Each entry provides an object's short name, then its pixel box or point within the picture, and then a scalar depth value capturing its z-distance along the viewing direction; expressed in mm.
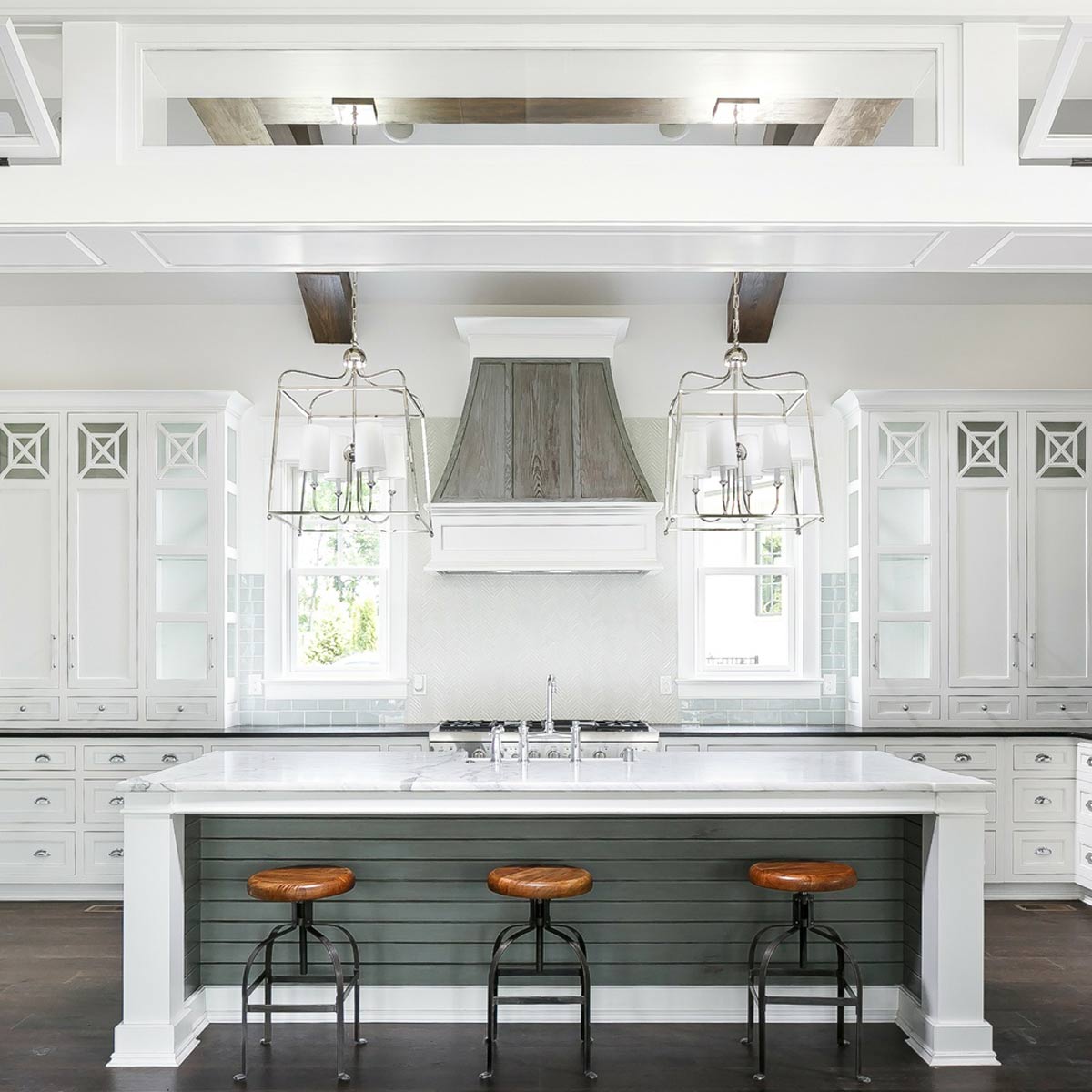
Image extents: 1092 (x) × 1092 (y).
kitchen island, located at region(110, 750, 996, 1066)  3436
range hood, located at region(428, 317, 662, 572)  5457
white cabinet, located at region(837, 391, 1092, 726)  5668
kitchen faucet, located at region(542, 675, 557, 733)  4691
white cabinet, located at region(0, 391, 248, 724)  5566
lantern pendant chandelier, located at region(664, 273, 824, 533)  3570
